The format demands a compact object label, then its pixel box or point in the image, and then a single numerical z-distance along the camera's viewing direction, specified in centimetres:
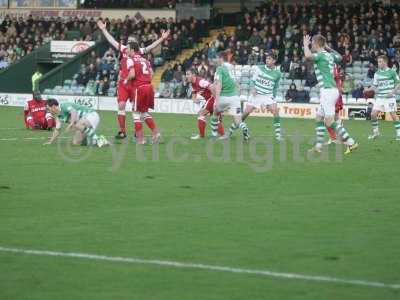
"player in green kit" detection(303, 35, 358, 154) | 2047
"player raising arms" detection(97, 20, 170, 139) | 2397
